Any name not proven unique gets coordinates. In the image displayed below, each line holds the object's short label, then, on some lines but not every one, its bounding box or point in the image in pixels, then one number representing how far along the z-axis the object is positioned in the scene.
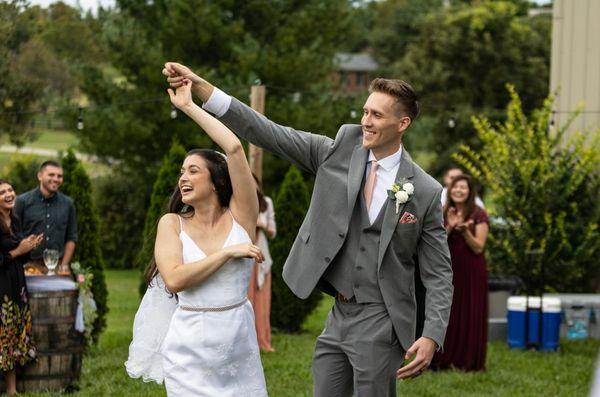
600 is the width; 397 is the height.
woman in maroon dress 10.42
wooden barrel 9.00
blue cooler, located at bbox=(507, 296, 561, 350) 12.12
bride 4.88
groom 4.87
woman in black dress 8.73
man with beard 10.36
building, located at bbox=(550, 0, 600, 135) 15.04
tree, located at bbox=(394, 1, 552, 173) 38.09
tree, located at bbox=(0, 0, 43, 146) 18.60
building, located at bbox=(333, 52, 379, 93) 89.88
